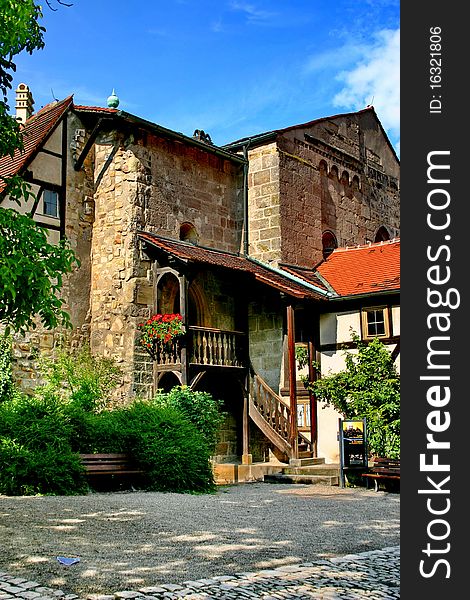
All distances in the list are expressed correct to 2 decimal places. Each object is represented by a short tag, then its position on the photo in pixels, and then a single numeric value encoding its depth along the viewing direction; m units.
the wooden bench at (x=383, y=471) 13.56
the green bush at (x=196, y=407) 14.47
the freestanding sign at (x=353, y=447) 14.27
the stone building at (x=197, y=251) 16.39
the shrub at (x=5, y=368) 15.09
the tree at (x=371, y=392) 15.52
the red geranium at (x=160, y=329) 15.79
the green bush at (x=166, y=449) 12.09
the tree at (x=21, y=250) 8.17
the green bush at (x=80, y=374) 15.84
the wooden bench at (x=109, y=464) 11.59
